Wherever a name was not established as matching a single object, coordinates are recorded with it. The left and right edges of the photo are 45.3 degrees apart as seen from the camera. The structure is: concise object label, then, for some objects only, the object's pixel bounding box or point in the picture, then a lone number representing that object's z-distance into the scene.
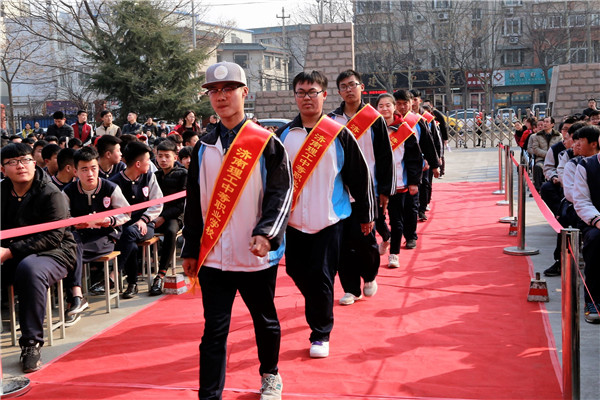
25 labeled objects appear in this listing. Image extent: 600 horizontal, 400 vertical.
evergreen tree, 26.30
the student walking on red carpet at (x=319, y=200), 4.58
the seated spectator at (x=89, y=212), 5.79
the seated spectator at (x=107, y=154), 7.45
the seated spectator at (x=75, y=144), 10.14
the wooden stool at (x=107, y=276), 5.99
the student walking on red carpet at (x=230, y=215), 3.55
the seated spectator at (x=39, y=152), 8.85
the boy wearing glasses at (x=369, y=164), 5.71
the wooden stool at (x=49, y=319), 5.14
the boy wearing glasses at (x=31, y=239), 4.80
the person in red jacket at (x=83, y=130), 13.23
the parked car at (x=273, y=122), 18.75
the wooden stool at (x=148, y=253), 6.87
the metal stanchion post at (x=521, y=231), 7.70
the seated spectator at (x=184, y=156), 7.93
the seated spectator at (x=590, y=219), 5.29
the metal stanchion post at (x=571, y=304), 3.62
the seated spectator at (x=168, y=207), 6.85
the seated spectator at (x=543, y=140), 12.37
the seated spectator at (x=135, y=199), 6.58
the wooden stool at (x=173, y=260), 7.03
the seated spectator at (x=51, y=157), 7.91
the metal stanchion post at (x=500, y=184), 13.41
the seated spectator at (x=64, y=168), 7.10
